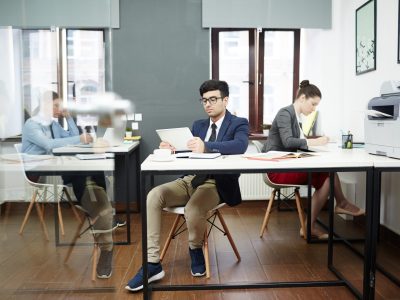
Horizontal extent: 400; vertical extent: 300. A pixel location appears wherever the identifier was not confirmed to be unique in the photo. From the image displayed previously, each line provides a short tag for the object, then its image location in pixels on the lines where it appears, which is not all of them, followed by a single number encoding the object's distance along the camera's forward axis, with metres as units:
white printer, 2.08
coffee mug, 2.04
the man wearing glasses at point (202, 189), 2.23
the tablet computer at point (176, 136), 2.30
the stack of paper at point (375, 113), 2.16
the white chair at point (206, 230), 2.31
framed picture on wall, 3.14
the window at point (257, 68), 4.36
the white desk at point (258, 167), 1.90
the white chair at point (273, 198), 2.93
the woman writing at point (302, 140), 2.89
